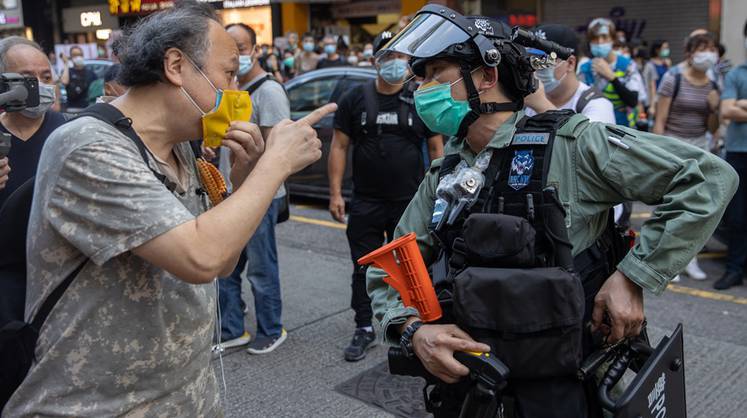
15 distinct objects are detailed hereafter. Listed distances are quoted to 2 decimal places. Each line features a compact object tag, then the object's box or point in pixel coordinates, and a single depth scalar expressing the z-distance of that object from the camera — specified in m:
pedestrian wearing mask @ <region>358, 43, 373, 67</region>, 14.57
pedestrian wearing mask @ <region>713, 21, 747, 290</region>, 5.68
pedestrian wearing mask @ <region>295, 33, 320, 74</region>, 15.87
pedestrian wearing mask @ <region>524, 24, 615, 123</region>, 4.44
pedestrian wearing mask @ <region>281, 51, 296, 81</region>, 16.39
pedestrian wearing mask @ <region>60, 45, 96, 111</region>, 12.61
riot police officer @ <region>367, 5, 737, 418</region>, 1.82
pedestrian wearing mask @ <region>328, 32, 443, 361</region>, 4.53
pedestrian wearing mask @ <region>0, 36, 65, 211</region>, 3.17
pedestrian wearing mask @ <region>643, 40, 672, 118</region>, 10.70
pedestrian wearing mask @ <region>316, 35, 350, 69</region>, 14.13
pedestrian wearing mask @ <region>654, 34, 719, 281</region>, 6.34
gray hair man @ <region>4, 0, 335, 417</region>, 1.64
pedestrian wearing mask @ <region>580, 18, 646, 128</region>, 6.38
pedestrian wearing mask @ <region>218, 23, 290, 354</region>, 4.49
